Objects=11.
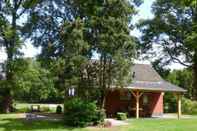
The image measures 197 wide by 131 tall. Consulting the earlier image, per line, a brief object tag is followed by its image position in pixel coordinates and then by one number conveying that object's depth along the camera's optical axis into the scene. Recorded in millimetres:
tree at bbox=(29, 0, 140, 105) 21937
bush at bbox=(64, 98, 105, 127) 21487
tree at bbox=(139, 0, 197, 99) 45022
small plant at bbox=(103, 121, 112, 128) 21708
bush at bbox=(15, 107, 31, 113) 35999
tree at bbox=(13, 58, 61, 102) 33682
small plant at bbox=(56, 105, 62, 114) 31513
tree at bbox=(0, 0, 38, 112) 33344
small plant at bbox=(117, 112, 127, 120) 26572
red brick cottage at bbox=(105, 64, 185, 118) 29384
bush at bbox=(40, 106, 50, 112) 36463
